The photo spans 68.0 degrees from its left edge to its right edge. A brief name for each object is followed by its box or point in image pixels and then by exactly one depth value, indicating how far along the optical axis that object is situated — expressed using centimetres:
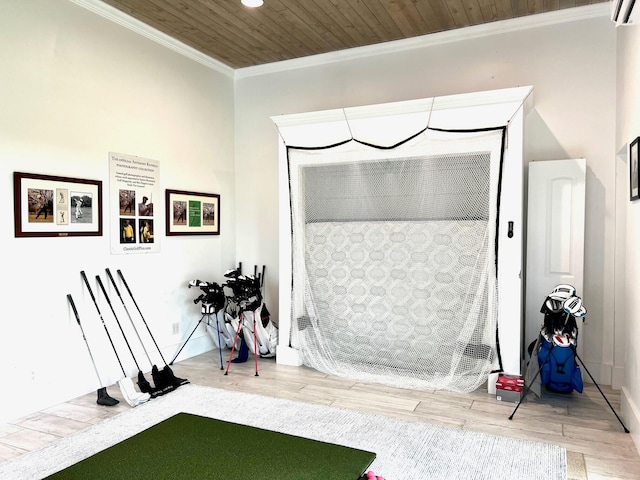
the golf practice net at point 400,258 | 379
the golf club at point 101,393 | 357
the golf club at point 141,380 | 374
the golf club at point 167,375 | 390
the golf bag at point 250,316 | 460
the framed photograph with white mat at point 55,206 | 334
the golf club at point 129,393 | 354
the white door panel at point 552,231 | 392
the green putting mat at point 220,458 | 179
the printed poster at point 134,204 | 407
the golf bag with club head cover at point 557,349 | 329
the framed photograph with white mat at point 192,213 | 468
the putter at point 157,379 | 386
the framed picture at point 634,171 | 292
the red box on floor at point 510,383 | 354
